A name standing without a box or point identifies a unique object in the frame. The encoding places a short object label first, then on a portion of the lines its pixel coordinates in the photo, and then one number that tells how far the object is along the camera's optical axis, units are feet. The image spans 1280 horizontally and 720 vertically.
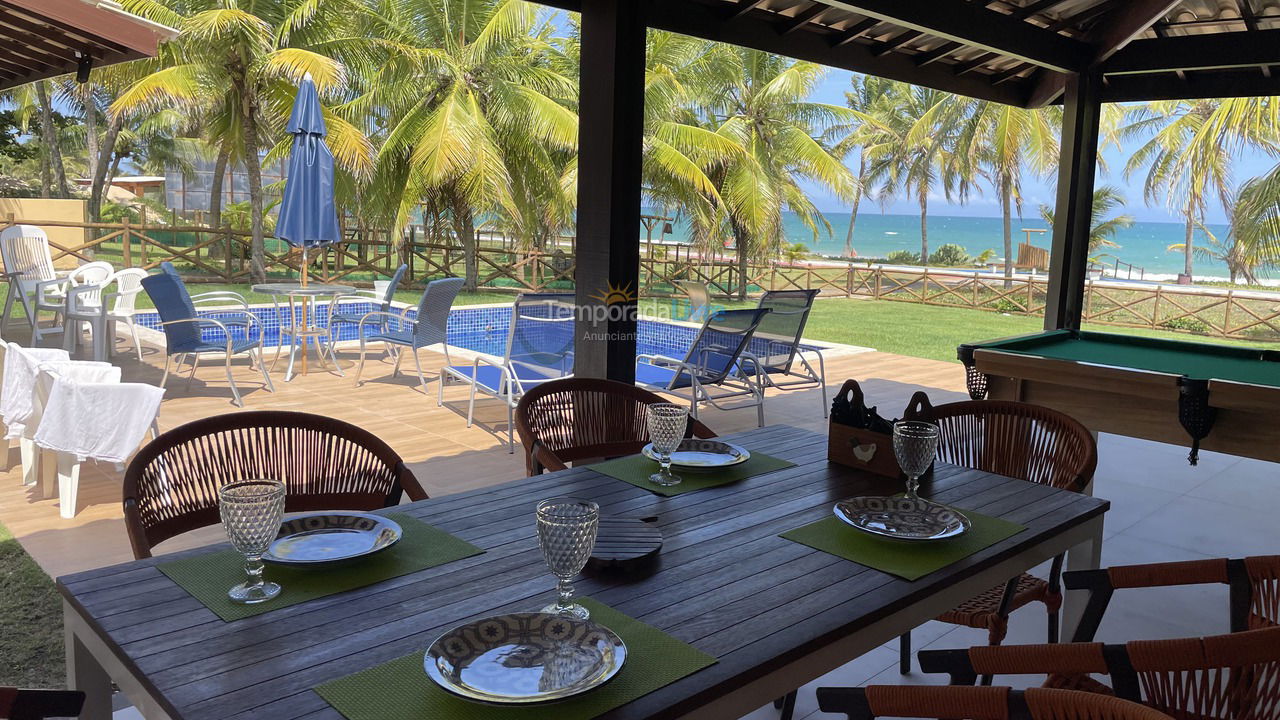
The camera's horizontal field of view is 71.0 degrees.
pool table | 10.03
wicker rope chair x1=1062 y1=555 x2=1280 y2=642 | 5.27
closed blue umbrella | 25.23
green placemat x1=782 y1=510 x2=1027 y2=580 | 4.97
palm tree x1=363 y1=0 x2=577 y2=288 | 40.96
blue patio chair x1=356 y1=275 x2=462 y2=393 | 21.18
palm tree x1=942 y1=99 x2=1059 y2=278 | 52.26
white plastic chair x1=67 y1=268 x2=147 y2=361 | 20.17
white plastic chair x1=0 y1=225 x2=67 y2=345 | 24.08
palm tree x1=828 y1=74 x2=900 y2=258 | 82.69
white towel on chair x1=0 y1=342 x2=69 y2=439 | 12.28
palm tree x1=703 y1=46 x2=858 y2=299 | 47.98
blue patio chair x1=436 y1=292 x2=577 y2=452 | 17.08
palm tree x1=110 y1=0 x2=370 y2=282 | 37.86
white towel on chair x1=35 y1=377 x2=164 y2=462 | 11.62
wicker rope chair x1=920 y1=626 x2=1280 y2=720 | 4.10
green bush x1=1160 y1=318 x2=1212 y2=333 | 53.42
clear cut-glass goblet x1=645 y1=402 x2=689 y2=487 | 6.12
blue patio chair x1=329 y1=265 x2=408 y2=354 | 23.52
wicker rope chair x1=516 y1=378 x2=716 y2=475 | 8.17
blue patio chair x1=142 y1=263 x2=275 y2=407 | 18.61
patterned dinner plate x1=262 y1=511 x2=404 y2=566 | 4.67
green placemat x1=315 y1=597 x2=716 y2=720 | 3.33
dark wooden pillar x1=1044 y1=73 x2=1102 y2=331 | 16.98
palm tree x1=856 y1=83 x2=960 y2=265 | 79.66
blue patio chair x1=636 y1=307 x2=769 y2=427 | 16.89
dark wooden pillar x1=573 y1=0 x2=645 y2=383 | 9.89
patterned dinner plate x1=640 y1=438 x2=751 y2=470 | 6.66
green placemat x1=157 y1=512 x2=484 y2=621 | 4.20
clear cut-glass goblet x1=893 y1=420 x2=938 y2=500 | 5.87
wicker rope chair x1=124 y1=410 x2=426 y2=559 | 6.22
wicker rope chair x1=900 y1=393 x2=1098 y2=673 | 7.12
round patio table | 22.81
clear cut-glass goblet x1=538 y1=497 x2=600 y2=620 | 3.93
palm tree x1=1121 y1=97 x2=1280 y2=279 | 37.11
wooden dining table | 3.55
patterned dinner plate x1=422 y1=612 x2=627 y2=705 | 3.48
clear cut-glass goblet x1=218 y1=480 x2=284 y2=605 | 4.03
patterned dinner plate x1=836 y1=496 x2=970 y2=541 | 5.41
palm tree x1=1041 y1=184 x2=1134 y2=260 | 71.26
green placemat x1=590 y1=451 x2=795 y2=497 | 6.31
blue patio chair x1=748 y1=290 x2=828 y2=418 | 18.45
